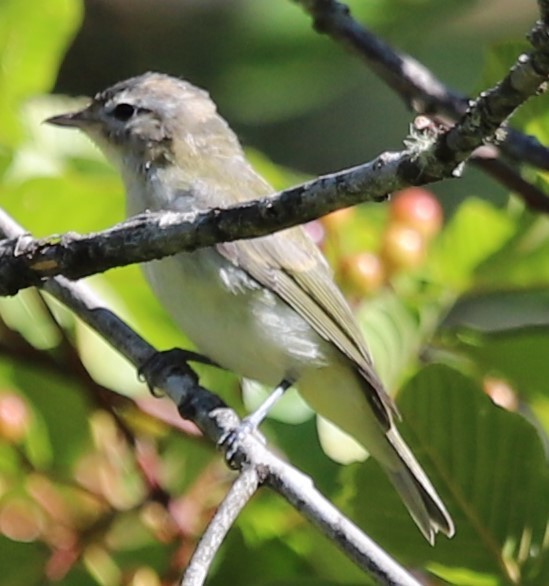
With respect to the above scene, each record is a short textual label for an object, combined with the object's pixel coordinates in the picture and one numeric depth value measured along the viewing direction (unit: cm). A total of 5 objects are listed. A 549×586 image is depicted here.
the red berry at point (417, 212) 618
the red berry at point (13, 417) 539
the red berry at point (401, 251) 591
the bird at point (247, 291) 593
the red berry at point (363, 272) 584
